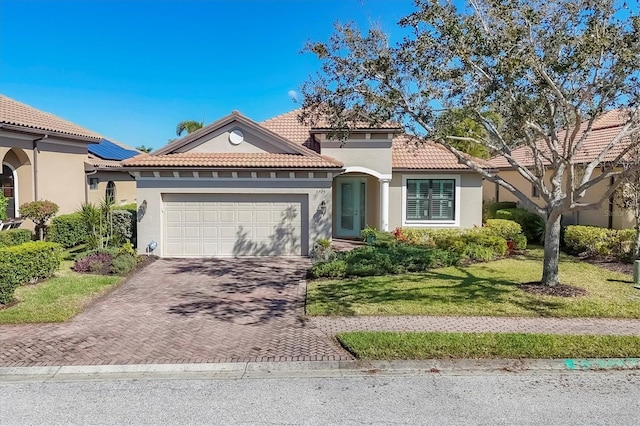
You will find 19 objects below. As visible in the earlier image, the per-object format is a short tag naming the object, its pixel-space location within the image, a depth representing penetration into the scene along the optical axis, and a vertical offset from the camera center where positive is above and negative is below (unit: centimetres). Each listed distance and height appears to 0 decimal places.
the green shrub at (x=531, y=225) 1925 -125
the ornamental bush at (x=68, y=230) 1667 -125
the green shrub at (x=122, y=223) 1641 -98
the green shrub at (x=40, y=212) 1597 -56
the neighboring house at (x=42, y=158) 1636 +144
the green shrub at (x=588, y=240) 1501 -150
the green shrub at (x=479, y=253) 1460 -183
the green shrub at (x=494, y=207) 2373 -63
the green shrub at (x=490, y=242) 1548 -156
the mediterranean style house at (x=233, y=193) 1530 +8
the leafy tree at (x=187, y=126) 4019 +601
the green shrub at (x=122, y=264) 1274 -191
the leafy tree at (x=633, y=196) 1334 -3
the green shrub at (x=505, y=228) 1722 -124
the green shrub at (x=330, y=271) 1212 -197
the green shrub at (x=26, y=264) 953 -159
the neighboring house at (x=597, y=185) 1645 +69
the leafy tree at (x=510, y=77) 870 +237
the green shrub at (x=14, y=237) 1389 -127
